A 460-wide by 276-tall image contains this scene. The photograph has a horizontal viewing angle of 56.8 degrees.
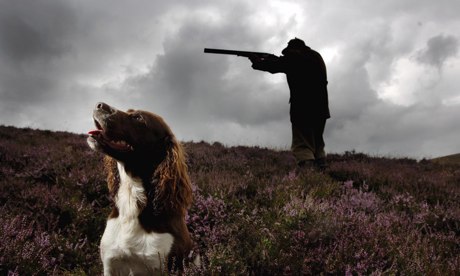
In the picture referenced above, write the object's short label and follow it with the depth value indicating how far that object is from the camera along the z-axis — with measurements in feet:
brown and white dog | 9.77
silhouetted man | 26.99
